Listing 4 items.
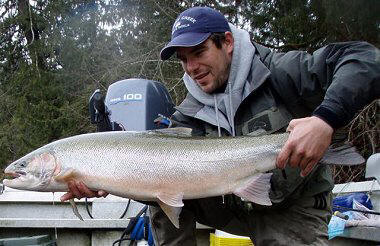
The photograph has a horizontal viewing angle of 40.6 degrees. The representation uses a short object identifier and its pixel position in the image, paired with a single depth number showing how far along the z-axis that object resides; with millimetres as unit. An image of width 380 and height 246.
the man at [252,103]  2854
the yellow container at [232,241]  4055
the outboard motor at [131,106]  4809
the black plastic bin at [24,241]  4383
